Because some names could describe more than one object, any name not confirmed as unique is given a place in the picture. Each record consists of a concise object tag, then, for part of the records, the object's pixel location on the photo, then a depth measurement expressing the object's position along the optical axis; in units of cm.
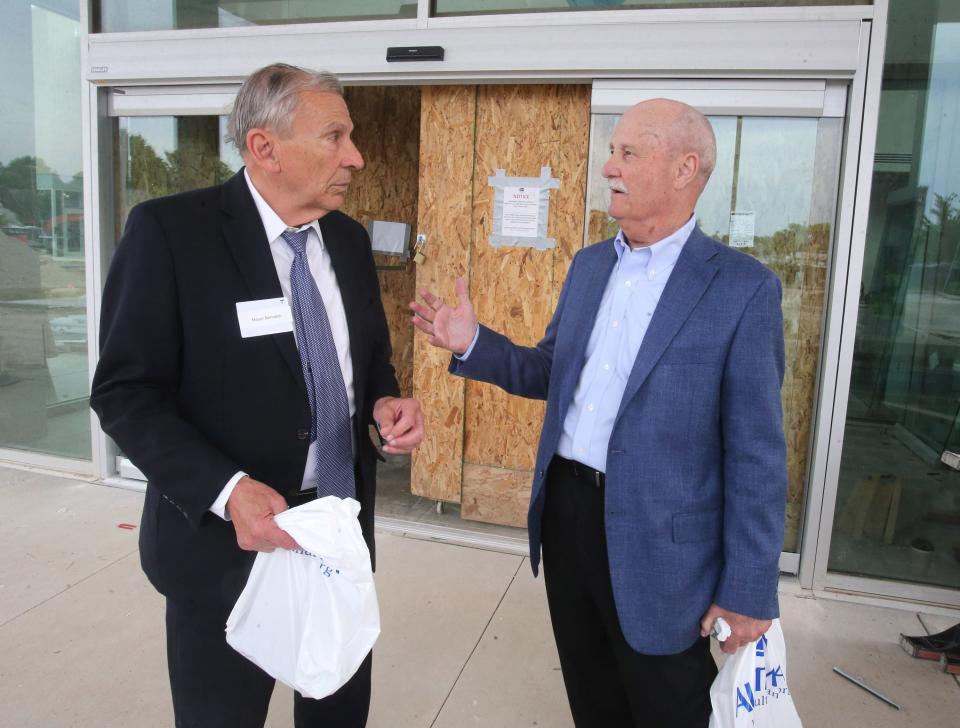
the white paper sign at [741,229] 386
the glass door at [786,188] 367
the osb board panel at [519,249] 418
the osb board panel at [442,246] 436
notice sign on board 427
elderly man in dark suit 163
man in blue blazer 170
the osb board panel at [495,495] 452
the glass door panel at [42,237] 502
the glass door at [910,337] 355
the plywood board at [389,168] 626
